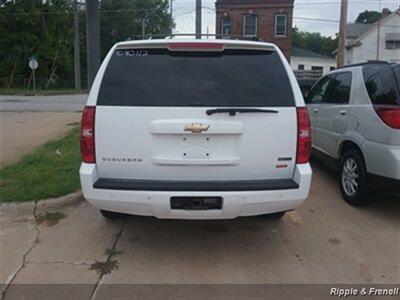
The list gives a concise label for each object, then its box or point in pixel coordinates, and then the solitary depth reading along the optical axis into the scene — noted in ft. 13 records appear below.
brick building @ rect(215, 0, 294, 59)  117.29
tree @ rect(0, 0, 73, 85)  126.62
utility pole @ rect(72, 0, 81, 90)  121.08
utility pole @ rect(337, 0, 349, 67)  59.88
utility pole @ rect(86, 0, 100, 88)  26.63
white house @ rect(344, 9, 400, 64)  133.49
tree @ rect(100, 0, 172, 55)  173.17
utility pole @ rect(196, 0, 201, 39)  47.52
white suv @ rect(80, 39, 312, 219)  10.96
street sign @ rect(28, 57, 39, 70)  107.14
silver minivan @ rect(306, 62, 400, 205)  14.71
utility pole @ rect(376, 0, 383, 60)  121.56
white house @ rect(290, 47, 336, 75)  152.90
